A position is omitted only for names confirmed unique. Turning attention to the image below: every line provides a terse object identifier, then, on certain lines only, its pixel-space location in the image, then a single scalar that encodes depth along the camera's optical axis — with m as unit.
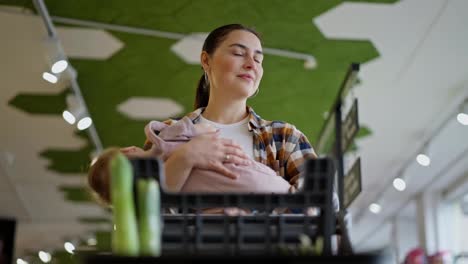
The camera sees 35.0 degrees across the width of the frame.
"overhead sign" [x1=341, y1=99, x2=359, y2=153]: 5.20
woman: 1.92
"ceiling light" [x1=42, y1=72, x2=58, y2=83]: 5.95
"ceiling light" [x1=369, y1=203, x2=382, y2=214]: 10.77
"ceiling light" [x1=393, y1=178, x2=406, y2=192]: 8.93
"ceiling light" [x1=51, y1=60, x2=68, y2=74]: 5.69
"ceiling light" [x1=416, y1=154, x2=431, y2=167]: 8.27
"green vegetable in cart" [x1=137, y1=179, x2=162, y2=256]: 1.10
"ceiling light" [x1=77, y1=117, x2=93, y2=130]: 6.79
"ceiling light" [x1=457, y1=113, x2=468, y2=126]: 7.16
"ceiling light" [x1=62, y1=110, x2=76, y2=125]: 6.80
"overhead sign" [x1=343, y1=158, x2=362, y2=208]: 5.14
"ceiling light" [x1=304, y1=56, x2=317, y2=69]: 6.36
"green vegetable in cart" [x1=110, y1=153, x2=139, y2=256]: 1.04
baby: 1.63
